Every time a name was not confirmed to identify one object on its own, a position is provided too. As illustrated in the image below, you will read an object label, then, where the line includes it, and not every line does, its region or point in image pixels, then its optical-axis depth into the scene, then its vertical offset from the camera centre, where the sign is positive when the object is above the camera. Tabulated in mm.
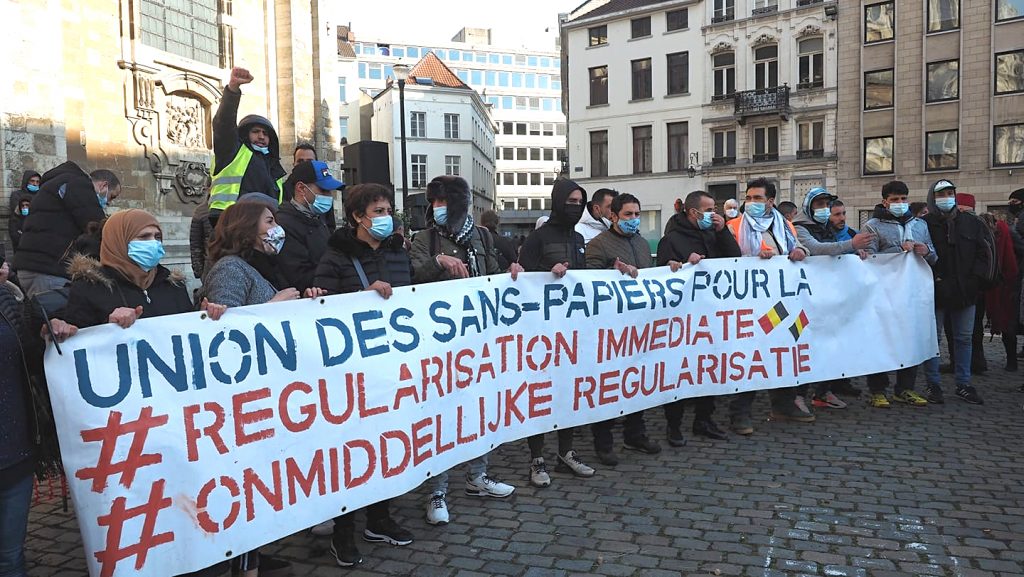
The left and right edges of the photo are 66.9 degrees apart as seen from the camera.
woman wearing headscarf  3273 -65
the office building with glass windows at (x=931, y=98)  31812 +6534
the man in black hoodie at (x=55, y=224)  6027 +351
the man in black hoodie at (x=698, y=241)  6473 +120
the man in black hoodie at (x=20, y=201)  9828 +881
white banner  3174 -696
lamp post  18406 +4428
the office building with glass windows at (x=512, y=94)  96750 +21847
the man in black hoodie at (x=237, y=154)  6246 +922
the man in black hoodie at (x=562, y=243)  5730 +119
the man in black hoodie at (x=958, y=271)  7594 -213
